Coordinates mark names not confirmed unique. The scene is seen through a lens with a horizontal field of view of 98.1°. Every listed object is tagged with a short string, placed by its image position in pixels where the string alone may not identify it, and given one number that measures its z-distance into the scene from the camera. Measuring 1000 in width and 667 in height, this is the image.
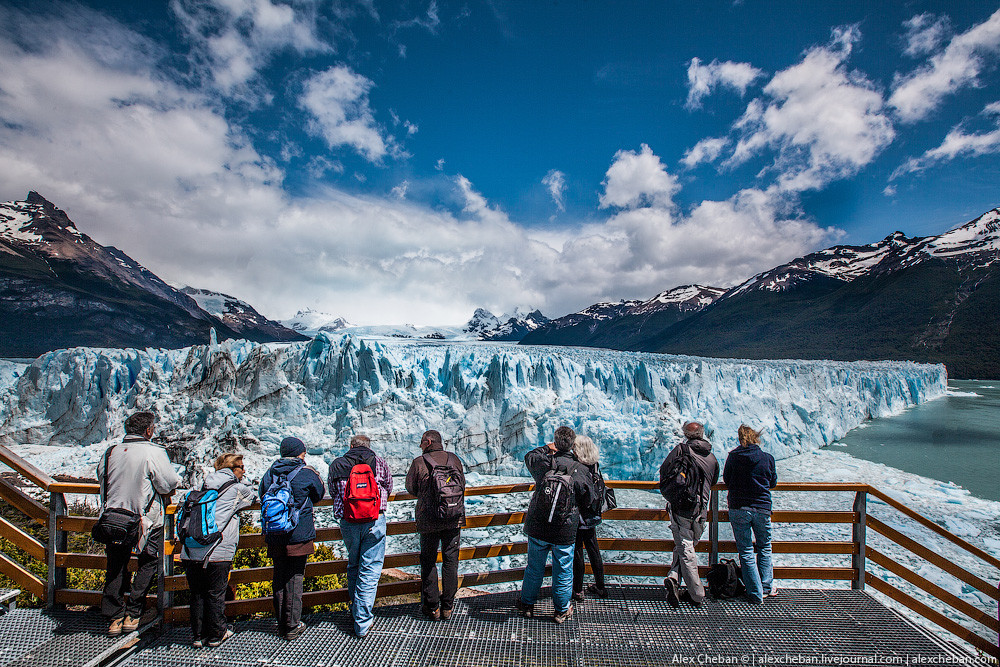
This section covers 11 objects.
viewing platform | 2.74
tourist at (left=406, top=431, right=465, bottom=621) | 3.12
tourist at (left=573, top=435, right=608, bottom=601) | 3.24
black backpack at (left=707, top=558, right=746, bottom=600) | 3.42
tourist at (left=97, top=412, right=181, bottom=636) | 2.81
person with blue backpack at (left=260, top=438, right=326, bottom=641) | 2.83
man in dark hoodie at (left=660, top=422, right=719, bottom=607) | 3.32
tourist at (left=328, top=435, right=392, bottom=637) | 2.98
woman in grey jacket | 2.79
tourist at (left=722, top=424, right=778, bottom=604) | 3.36
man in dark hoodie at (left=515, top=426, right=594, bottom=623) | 3.04
